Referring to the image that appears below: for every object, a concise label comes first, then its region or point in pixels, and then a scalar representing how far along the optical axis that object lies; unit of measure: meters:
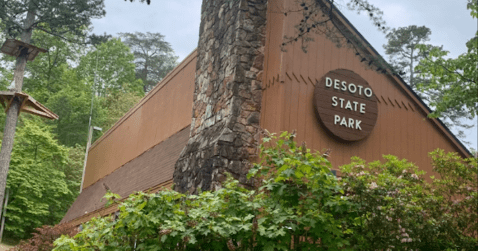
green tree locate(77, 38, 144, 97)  35.53
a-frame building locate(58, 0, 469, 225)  8.67
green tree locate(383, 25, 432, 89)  25.35
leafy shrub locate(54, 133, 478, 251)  5.18
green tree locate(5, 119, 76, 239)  21.27
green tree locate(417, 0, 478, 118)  9.64
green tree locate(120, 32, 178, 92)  43.89
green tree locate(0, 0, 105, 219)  19.17
